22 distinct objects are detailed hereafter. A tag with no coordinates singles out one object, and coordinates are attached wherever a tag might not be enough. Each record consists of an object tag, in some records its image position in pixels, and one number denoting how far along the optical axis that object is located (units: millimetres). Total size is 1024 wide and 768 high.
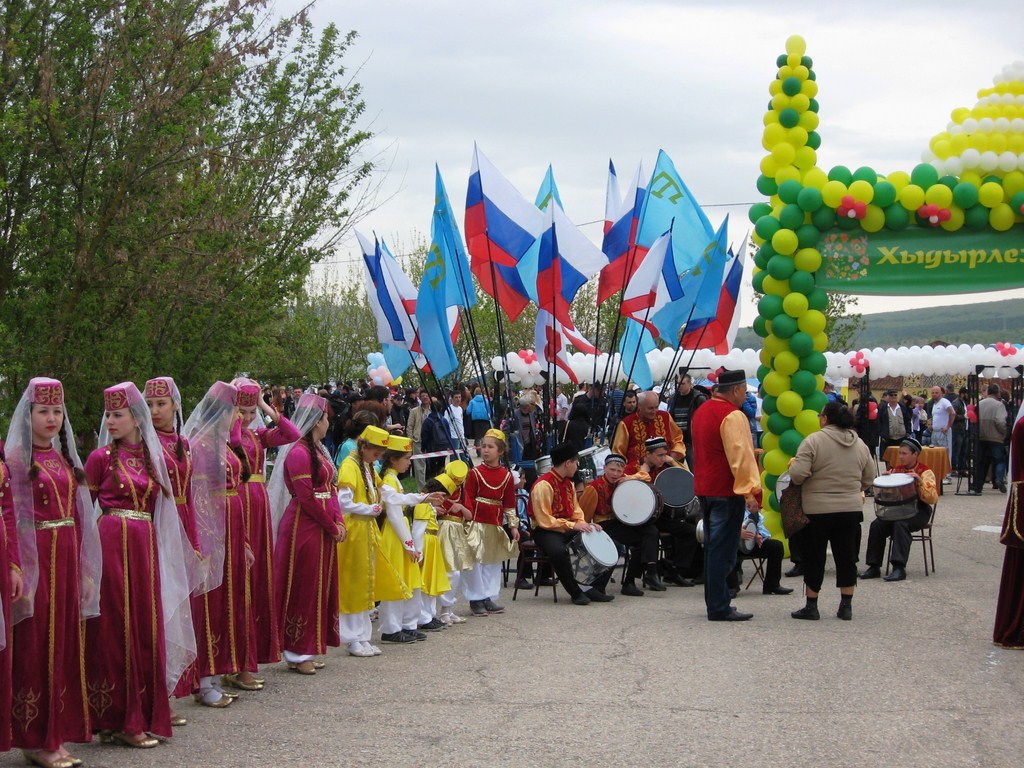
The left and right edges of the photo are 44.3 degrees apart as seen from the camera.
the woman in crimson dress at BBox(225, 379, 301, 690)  7582
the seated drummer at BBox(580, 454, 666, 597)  11594
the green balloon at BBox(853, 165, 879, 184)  12820
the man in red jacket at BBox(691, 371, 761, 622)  9703
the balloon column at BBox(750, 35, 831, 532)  12773
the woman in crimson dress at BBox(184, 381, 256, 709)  7039
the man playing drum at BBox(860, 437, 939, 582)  11992
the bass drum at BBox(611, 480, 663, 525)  11492
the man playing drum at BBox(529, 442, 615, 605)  10914
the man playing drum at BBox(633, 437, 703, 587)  11977
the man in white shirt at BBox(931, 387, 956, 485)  22719
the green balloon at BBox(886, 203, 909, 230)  12789
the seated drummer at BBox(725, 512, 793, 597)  11344
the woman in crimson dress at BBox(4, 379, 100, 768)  5680
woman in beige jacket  9742
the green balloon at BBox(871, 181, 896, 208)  12719
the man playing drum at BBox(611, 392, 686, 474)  12664
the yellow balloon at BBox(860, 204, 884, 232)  12812
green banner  12961
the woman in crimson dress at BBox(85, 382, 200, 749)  6129
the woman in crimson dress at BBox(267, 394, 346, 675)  8023
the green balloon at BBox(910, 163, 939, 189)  12836
